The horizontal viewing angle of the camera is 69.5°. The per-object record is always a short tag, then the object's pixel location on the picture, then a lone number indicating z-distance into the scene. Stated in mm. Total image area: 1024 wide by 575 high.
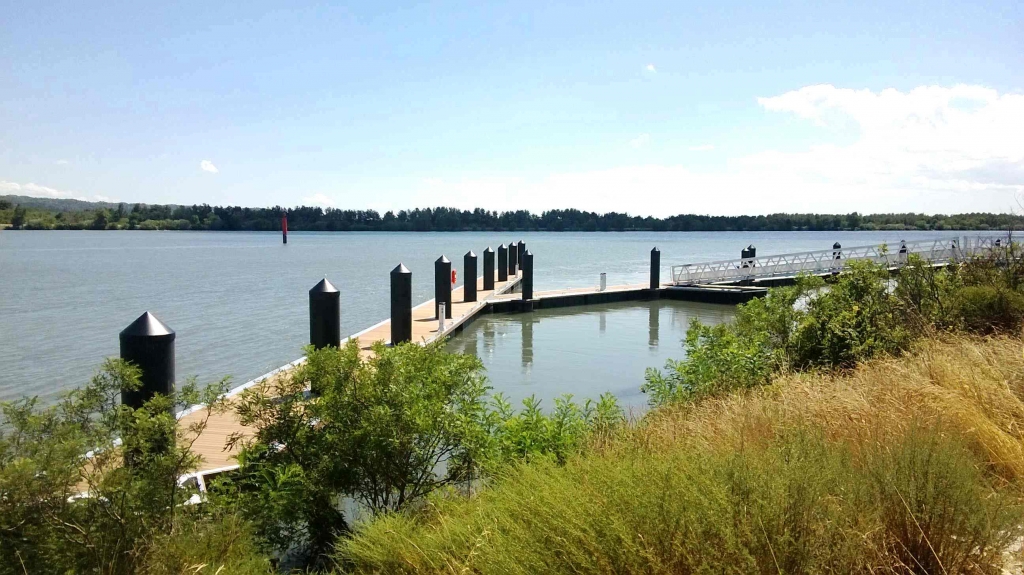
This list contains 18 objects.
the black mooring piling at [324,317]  10727
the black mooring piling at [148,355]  5688
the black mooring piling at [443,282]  19297
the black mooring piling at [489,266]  29609
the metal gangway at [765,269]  29719
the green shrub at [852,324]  8609
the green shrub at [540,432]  5797
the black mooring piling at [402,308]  13977
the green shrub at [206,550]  3689
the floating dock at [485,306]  7931
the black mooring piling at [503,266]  31125
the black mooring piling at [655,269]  27756
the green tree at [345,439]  5281
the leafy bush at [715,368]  8023
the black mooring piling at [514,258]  35469
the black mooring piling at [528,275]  23484
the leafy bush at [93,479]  3461
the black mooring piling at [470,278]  23469
